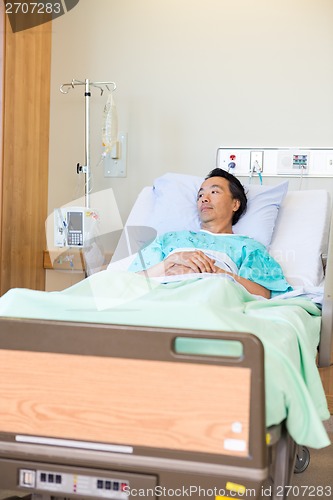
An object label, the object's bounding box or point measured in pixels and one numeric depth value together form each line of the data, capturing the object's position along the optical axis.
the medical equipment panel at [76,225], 3.17
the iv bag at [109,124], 3.37
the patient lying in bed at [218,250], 2.45
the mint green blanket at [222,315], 1.33
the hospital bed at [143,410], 1.26
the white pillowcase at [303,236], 2.72
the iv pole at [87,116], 3.34
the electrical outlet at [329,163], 3.28
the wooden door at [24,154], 3.17
